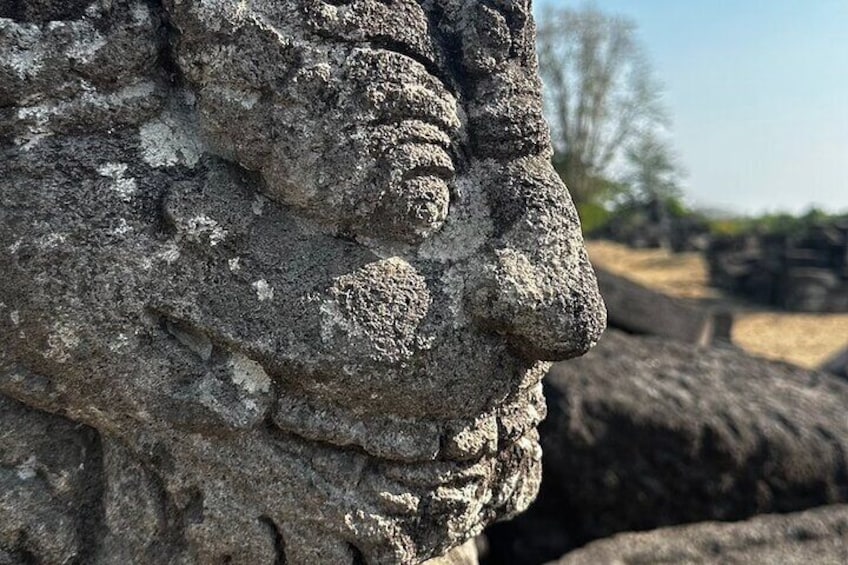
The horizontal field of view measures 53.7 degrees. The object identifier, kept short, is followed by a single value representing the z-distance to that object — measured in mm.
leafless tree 16953
